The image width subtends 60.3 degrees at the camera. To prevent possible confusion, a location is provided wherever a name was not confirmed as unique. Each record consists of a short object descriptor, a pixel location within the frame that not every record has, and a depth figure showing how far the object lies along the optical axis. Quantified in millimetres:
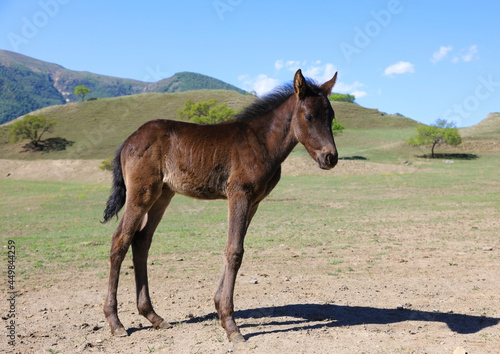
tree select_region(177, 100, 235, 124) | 71000
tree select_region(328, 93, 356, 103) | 166350
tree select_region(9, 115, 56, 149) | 83688
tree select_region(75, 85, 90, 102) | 135500
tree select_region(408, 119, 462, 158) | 65500
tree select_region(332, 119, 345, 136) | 69238
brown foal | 5758
